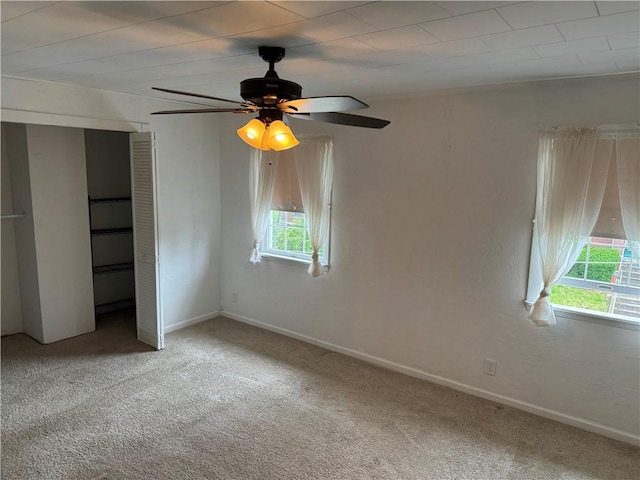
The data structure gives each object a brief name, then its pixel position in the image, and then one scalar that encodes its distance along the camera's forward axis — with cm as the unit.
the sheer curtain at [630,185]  268
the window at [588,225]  273
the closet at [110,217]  492
